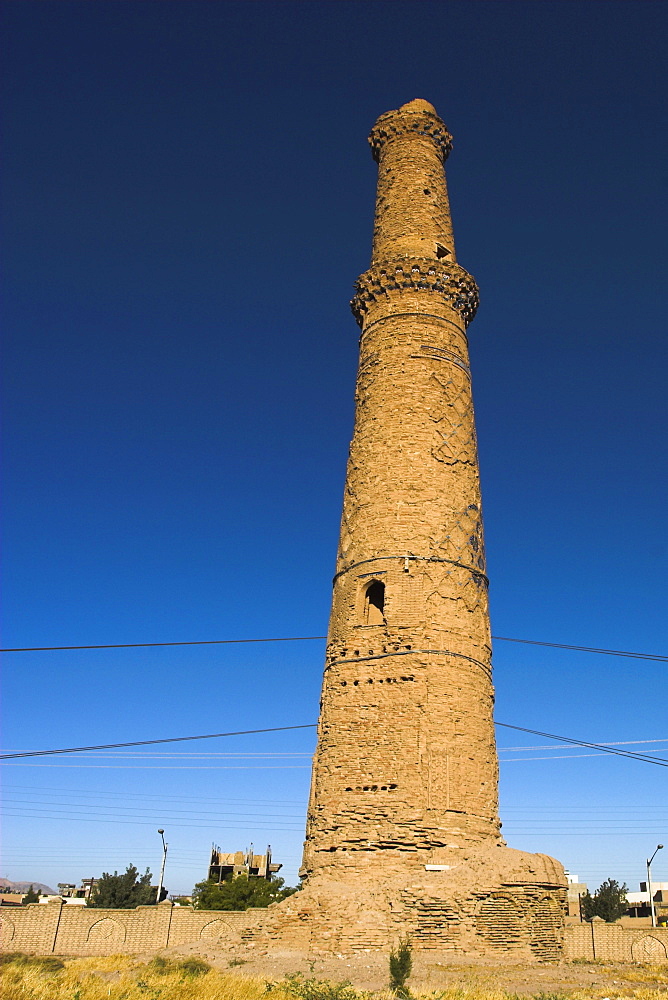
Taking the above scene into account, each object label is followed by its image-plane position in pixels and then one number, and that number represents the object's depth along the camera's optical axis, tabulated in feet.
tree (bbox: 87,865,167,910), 118.11
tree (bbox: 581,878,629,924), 122.42
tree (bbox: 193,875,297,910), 96.12
